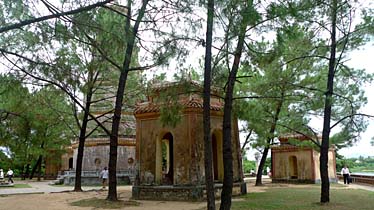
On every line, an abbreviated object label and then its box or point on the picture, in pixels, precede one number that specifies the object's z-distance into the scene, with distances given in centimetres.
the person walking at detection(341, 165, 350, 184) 2288
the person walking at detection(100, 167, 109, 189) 1999
